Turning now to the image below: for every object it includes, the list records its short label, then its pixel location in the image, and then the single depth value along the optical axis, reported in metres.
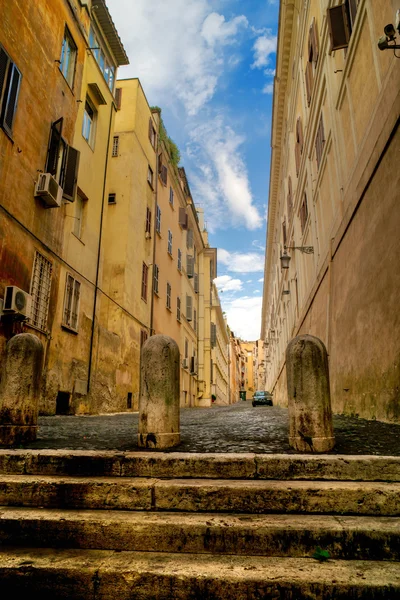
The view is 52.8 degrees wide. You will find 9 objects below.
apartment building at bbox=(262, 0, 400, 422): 5.82
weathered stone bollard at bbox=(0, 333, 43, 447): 4.23
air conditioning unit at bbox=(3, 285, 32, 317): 8.10
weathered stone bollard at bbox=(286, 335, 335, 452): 3.53
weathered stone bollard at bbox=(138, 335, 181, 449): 3.80
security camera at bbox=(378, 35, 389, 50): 4.95
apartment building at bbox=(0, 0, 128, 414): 8.66
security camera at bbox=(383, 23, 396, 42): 4.80
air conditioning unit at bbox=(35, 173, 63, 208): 9.57
